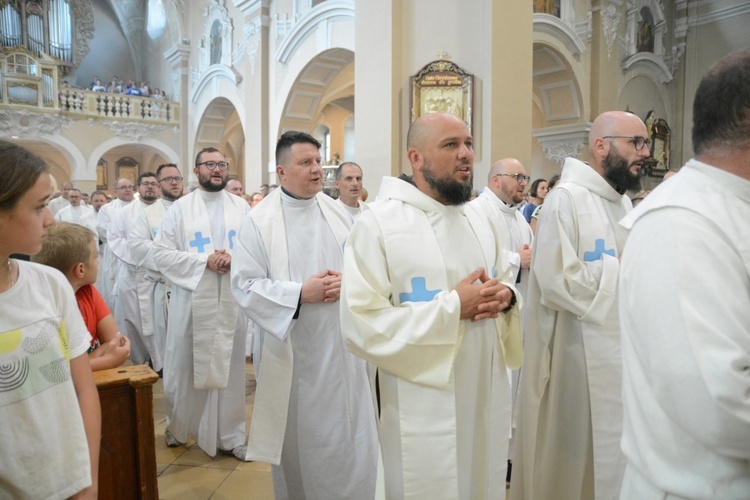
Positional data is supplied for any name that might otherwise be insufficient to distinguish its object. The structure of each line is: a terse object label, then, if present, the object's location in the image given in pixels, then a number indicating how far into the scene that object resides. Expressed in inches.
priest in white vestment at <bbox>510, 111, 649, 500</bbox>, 102.7
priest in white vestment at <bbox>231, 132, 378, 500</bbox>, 109.9
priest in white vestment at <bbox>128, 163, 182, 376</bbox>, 184.7
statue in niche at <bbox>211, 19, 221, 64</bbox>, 592.7
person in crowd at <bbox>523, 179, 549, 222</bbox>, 250.7
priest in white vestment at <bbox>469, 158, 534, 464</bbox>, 171.0
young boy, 89.8
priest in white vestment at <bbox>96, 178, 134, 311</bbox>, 287.7
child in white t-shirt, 61.2
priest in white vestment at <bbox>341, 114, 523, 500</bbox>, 78.3
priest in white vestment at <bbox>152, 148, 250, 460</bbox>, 148.5
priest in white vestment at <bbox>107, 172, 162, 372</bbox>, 236.4
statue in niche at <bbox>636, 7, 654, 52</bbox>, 523.8
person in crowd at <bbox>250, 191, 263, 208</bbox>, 334.3
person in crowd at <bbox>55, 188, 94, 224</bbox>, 360.2
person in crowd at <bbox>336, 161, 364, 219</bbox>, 197.6
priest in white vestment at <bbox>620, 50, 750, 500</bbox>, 44.1
